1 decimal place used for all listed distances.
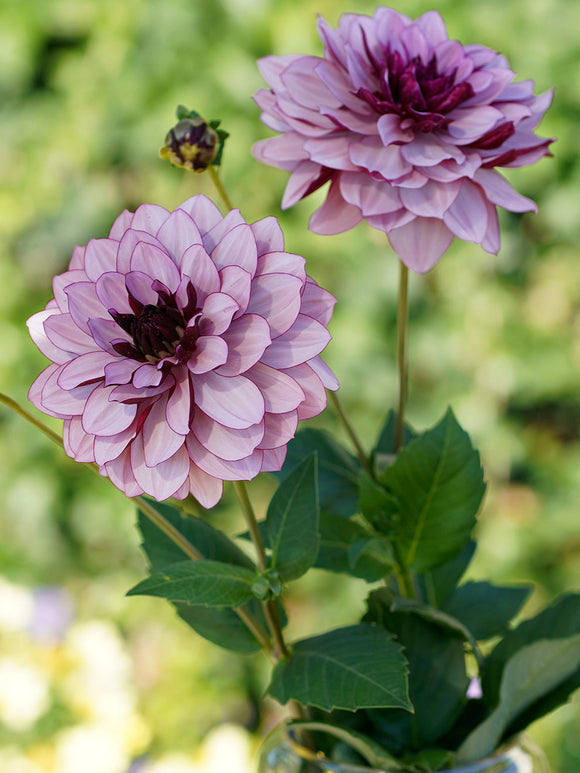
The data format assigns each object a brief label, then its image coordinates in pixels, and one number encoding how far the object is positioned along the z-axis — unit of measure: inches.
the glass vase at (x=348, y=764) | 34.6
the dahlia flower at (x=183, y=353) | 31.7
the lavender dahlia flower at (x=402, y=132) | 34.1
